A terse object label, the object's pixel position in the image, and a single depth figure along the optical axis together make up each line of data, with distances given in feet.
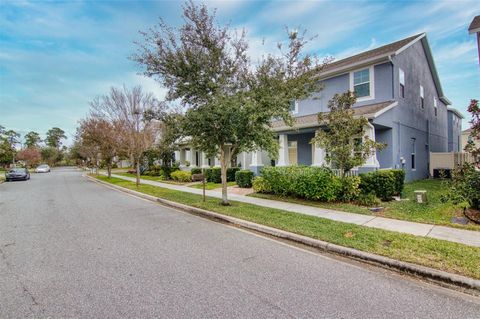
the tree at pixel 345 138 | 29.72
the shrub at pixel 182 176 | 62.75
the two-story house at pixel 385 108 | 40.50
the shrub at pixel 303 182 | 30.15
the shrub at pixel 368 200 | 28.53
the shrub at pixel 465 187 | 21.68
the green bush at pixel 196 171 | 66.72
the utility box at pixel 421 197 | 28.35
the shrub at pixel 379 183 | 30.40
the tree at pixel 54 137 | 286.87
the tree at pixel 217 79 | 26.71
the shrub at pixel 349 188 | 29.87
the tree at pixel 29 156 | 180.31
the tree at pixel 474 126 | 21.81
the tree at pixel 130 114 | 55.42
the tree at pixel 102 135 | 60.95
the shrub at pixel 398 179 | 31.94
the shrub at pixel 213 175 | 56.66
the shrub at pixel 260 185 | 38.20
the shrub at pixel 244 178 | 46.19
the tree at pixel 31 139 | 250.86
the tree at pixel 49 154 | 223.71
